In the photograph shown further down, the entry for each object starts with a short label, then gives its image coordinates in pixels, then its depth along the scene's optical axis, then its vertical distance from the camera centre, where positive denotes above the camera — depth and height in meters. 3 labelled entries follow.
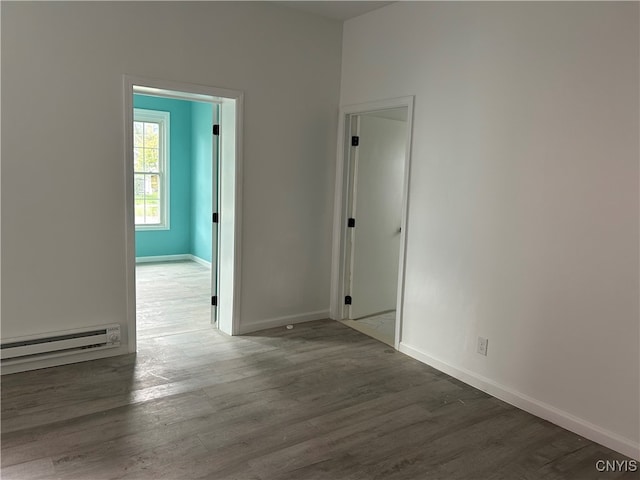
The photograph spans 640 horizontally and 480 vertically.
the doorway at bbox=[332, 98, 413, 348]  4.56 -0.31
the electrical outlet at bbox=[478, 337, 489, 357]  3.29 -1.06
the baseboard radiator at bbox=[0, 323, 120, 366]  3.21 -1.18
